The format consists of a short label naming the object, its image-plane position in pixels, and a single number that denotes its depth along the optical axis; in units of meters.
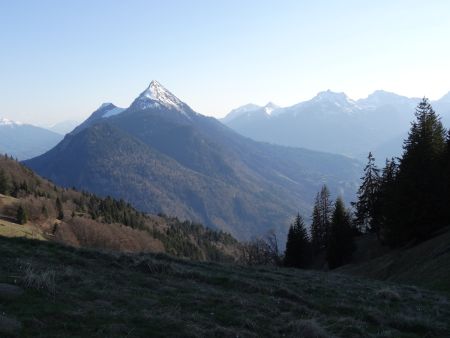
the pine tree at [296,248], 73.50
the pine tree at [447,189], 45.78
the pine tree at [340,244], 63.09
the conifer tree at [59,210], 133.93
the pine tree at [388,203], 48.09
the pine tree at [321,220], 80.38
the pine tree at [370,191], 62.69
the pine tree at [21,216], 110.44
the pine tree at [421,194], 44.75
